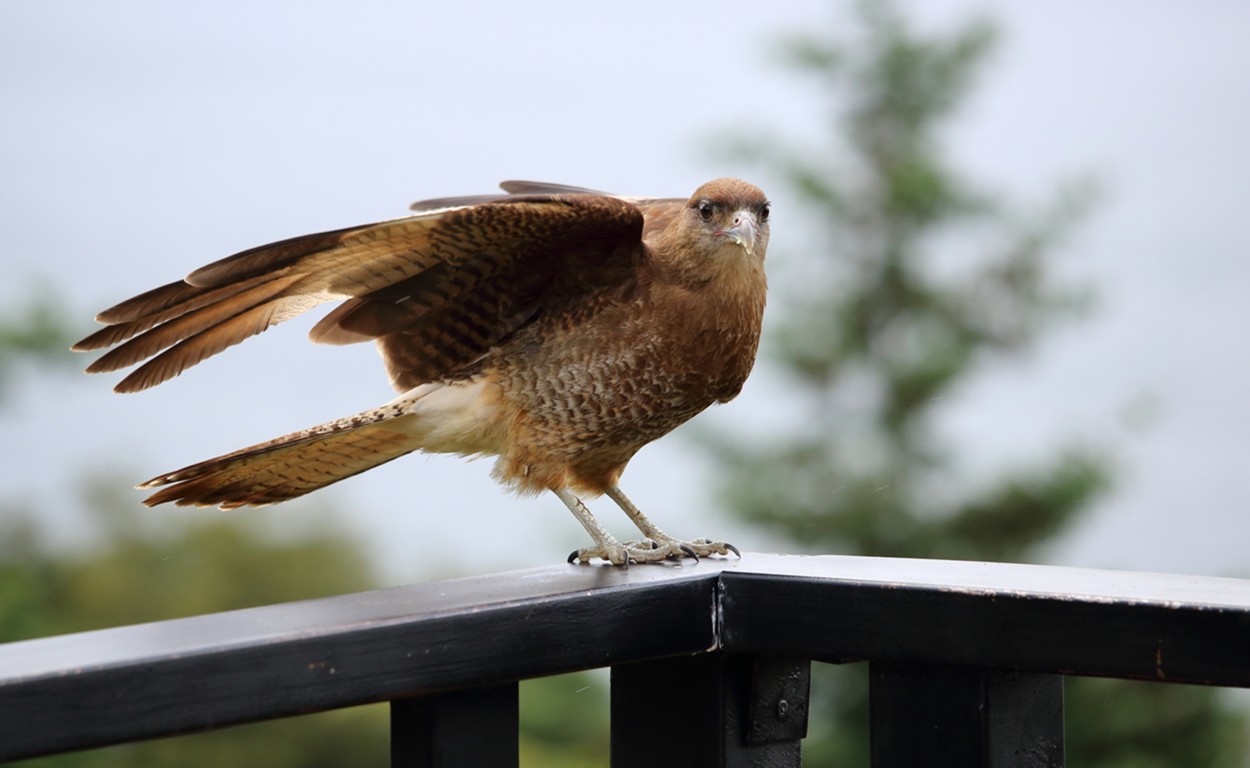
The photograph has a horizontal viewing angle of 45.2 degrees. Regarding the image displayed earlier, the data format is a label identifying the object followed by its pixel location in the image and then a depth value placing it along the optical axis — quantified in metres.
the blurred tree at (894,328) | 10.42
